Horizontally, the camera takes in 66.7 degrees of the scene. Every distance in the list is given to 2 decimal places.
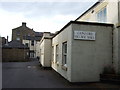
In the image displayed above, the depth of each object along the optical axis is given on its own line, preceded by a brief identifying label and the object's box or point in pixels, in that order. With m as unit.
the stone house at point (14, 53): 20.08
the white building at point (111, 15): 5.67
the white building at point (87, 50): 5.47
